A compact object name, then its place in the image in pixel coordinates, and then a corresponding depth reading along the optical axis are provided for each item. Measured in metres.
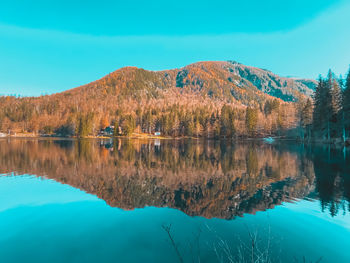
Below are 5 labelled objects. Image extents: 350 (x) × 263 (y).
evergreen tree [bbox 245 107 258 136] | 126.07
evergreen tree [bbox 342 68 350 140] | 49.98
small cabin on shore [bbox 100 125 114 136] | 163.12
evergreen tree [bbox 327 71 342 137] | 56.69
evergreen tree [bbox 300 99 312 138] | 73.81
